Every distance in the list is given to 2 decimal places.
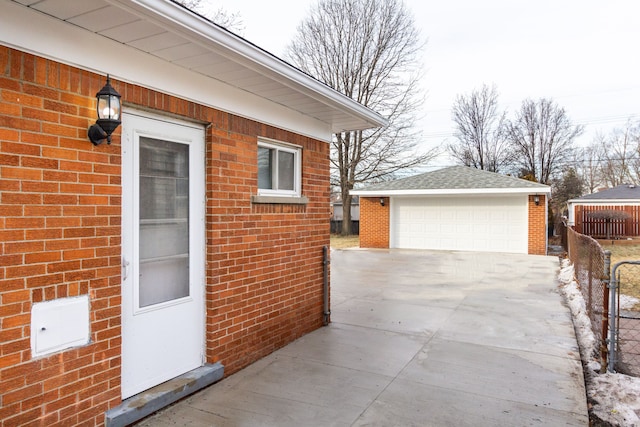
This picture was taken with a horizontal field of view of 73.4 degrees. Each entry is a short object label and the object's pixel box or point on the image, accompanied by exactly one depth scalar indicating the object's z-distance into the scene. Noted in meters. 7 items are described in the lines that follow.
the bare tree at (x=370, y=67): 24.09
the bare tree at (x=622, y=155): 34.97
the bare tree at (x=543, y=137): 33.28
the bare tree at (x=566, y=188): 32.88
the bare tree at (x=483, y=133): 33.56
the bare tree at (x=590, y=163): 35.48
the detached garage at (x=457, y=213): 15.43
